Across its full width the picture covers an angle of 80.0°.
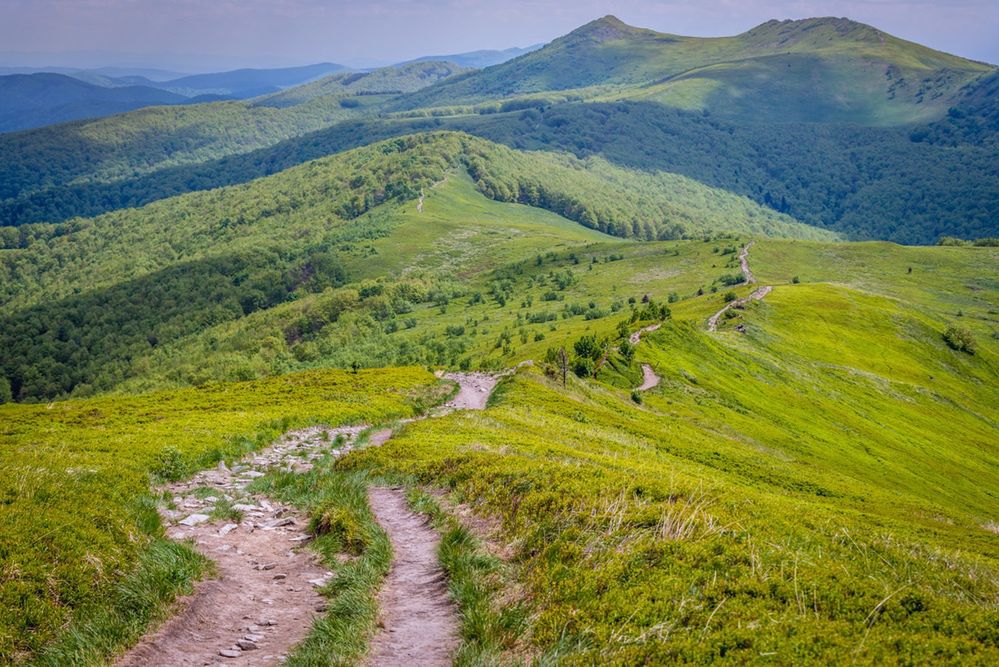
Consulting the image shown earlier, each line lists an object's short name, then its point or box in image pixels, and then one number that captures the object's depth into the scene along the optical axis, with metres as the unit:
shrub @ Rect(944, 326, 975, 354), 135.50
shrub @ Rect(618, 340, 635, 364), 79.44
